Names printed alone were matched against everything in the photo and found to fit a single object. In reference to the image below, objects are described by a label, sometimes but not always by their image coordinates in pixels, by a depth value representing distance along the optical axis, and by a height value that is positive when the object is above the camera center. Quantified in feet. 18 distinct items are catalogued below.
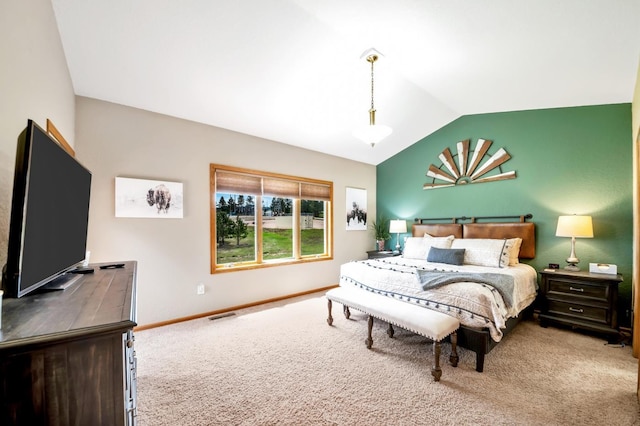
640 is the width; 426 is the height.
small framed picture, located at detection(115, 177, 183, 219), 10.08 +0.57
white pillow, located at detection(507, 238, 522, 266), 12.14 -1.66
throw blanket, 8.68 -2.24
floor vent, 11.60 -4.57
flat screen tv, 3.10 -0.02
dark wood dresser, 2.36 -1.45
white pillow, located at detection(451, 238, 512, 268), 11.77 -1.78
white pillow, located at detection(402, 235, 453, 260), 13.94 -1.71
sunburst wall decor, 13.71 +2.58
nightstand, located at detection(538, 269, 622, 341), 9.55 -3.29
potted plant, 18.81 -1.28
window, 12.86 -0.33
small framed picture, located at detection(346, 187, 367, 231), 18.07 +0.27
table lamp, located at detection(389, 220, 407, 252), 16.62 -0.83
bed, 7.98 -2.36
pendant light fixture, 9.24 +2.89
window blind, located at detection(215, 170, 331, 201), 12.76 +1.42
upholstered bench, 7.29 -3.15
